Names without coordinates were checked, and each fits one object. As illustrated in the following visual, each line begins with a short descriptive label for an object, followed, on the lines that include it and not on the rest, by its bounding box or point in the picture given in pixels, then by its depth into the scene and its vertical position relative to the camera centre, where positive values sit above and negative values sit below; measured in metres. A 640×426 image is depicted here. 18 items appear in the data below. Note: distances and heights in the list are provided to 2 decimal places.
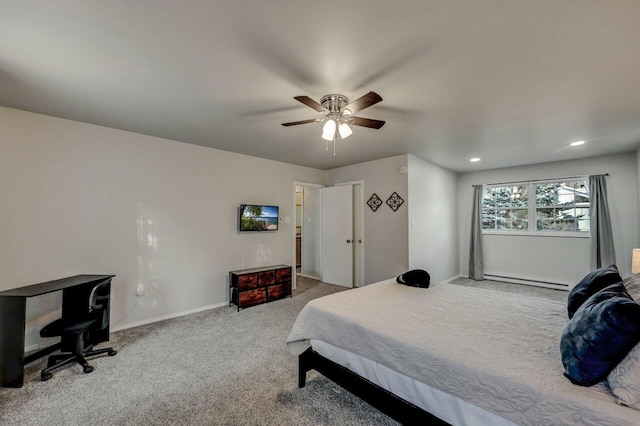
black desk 2.09 -0.90
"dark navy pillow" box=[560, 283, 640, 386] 1.09 -0.51
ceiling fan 2.21 +0.96
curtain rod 4.69 +0.82
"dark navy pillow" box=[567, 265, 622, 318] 1.87 -0.46
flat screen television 4.35 +0.08
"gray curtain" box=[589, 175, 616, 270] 4.34 -0.06
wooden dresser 3.94 -0.98
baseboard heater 4.88 -1.17
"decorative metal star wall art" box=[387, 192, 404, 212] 4.48 +0.37
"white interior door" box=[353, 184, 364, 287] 5.09 -0.23
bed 1.11 -0.71
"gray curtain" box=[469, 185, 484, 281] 5.71 -0.38
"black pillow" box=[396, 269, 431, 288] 2.79 -0.61
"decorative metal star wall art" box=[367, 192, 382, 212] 4.81 +0.38
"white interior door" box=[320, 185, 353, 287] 5.18 -0.25
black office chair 2.24 -0.93
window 4.82 +0.30
